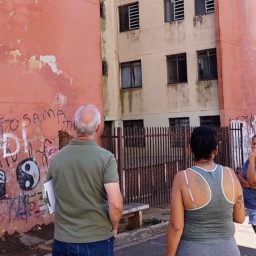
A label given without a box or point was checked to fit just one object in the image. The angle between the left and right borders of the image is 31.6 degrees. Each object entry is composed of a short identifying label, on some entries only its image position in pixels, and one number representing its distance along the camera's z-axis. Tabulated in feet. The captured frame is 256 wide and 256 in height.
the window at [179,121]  62.39
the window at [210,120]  59.62
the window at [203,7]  59.57
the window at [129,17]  67.87
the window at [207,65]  59.71
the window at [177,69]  62.90
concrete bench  27.55
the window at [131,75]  67.92
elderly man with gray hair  10.66
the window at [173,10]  62.80
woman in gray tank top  9.64
